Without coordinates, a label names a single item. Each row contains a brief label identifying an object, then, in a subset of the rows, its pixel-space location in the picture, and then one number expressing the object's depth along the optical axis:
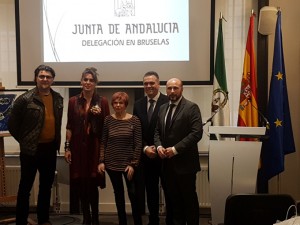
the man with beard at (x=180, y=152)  3.09
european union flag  3.65
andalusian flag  3.69
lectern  3.10
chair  2.49
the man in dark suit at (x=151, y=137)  3.34
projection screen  3.96
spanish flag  3.66
